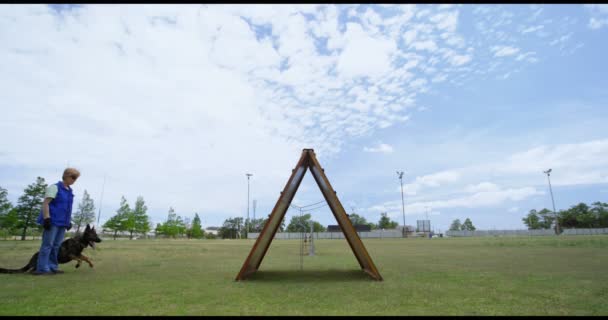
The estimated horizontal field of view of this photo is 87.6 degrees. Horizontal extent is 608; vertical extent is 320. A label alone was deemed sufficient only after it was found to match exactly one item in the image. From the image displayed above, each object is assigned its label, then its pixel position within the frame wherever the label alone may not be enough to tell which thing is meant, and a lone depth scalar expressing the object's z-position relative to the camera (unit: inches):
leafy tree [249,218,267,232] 4145.7
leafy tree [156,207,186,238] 2930.6
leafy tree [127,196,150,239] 2355.6
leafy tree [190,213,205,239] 3344.0
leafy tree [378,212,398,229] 4431.1
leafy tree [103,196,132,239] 2325.3
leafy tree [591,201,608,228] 3484.3
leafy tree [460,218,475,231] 5561.0
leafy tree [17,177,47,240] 1707.7
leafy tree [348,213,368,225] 4375.0
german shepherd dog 291.1
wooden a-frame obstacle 233.1
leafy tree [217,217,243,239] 4028.8
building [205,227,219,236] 5709.6
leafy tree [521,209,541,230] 4347.9
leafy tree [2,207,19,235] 1615.4
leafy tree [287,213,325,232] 3934.3
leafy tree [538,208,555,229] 4237.2
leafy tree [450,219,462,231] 5996.6
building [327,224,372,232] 3091.0
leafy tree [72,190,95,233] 2279.8
